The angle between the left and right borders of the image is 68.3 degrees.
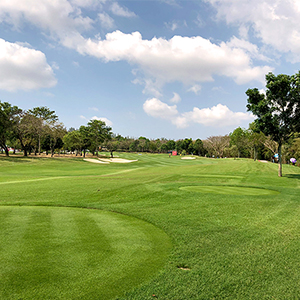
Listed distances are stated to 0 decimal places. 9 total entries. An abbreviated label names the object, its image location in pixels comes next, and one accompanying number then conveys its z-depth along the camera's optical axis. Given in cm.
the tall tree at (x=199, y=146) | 9411
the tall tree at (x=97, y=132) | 5980
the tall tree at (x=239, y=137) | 5719
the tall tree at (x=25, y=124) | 4234
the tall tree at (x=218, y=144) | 8144
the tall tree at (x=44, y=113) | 5584
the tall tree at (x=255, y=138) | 4114
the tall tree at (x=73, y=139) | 5559
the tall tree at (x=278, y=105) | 1727
